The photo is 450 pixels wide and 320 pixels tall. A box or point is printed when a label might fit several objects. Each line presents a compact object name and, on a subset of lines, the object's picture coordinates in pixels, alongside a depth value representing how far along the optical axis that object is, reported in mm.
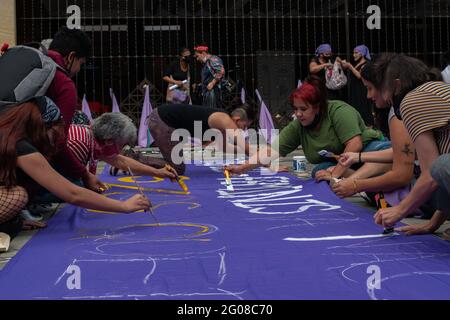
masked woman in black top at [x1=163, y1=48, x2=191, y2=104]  9586
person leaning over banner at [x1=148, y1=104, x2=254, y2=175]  5578
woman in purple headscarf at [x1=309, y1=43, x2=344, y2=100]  9088
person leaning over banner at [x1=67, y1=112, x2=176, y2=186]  4359
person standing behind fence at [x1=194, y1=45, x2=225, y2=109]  9336
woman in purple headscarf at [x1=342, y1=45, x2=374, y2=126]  9102
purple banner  2217
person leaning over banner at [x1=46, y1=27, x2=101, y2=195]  3811
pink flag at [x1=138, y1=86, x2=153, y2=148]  9391
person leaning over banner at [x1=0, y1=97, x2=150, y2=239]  2994
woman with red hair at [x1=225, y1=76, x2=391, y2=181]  4484
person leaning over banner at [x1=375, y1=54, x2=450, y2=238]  2645
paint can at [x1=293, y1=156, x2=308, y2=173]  5609
